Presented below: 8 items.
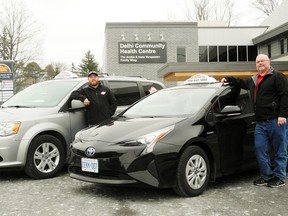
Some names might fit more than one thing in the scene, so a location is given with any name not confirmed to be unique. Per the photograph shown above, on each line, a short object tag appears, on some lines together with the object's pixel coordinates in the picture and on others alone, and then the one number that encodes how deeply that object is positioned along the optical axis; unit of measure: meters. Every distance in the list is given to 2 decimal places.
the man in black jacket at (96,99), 6.54
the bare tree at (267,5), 46.31
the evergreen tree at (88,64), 59.04
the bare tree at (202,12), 49.75
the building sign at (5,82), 13.39
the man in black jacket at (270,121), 5.19
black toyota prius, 4.49
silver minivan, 5.66
